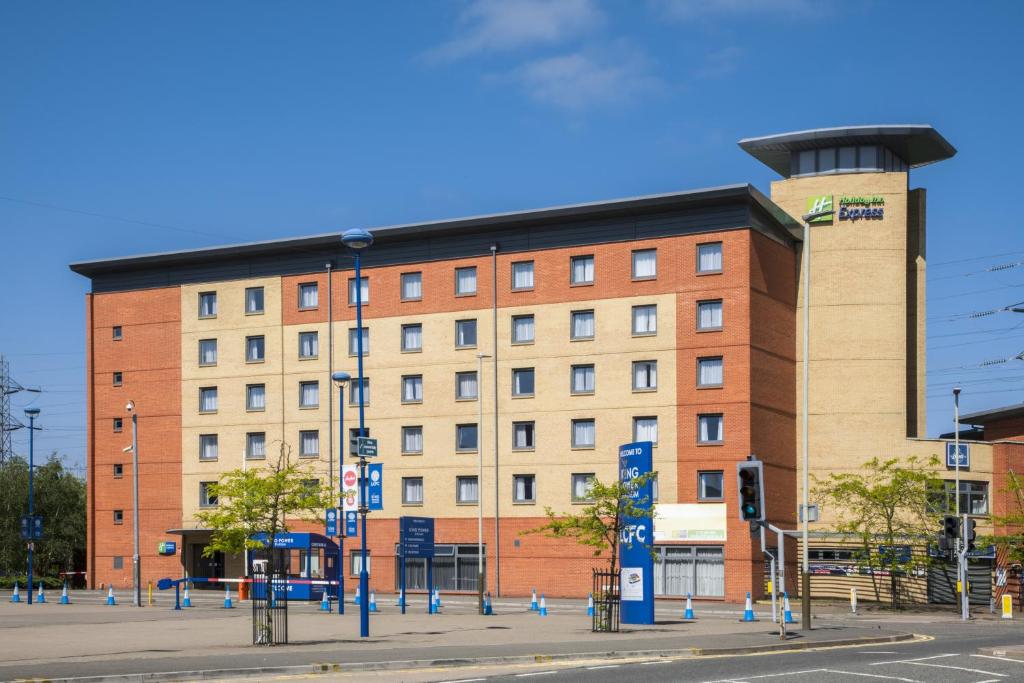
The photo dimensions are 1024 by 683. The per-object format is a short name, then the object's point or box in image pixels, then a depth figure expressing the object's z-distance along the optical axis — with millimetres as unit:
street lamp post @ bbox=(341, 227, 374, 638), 29641
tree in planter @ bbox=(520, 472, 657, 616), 35188
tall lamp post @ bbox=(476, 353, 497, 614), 61594
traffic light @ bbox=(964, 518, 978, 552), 45906
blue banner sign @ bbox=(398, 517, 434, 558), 46031
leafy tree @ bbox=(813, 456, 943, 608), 57469
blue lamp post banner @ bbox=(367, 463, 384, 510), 43094
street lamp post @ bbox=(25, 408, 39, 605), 65312
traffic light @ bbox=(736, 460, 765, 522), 29094
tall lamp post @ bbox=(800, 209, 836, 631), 33281
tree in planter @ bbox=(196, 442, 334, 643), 30812
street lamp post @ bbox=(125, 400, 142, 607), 53041
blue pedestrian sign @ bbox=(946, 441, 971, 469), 63031
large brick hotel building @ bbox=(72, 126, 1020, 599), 62188
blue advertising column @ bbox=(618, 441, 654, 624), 35531
